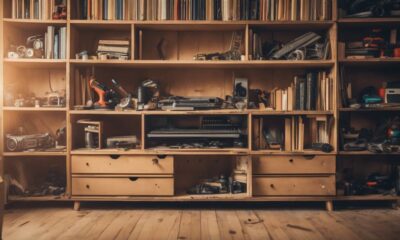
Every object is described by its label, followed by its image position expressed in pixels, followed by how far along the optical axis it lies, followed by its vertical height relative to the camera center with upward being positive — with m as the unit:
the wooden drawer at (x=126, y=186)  2.77 -0.53
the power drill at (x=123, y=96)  2.90 +0.22
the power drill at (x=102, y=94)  2.89 +0.23
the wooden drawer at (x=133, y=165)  2.77 -0.36
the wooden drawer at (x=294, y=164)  2.76 -0.35
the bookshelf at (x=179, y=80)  2.77 +0.38
